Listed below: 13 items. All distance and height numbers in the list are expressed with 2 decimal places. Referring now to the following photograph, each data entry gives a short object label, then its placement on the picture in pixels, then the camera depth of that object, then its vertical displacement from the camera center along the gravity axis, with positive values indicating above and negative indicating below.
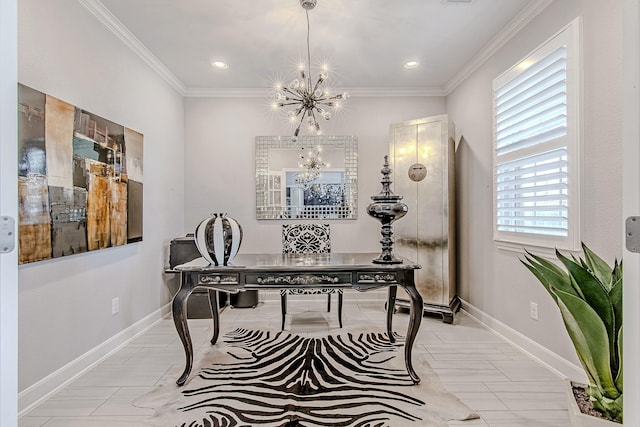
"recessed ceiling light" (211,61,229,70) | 3.43 +1.54
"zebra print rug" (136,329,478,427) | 1.79 -1.12
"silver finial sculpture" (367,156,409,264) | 2.26 -0.02
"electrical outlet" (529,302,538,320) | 2.50 -0.77
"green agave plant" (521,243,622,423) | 1.33 -0.47
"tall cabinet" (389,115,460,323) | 3.46 +0.07
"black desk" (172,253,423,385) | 2.12 -0.44
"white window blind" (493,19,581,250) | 2.11 +0.46
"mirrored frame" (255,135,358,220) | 4.21 +0.46
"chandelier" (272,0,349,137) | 2.43 +0.97
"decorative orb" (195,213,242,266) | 2.12 -0.18
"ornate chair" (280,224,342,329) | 3.45 -0.29
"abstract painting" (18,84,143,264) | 1.84 +0.22
